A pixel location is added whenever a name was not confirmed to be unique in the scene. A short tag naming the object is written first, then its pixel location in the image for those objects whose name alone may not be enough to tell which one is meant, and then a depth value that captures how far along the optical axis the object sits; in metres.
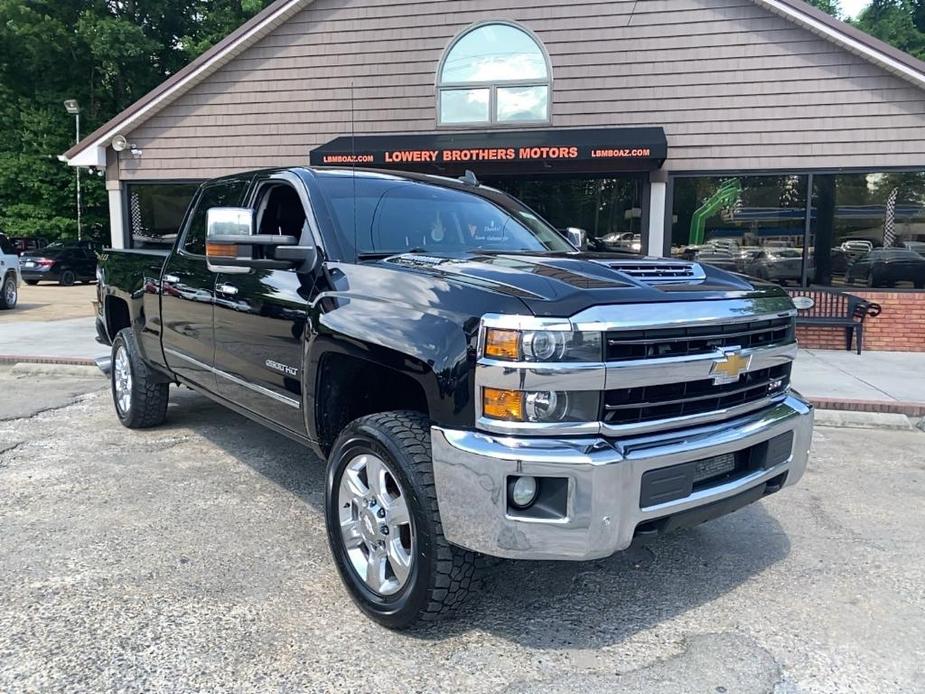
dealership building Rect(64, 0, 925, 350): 10.16
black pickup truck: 2.52
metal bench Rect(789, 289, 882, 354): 10.14
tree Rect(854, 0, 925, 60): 30.92
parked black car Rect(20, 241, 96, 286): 22.73
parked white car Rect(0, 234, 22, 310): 15.13
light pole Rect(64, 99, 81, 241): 24.88
